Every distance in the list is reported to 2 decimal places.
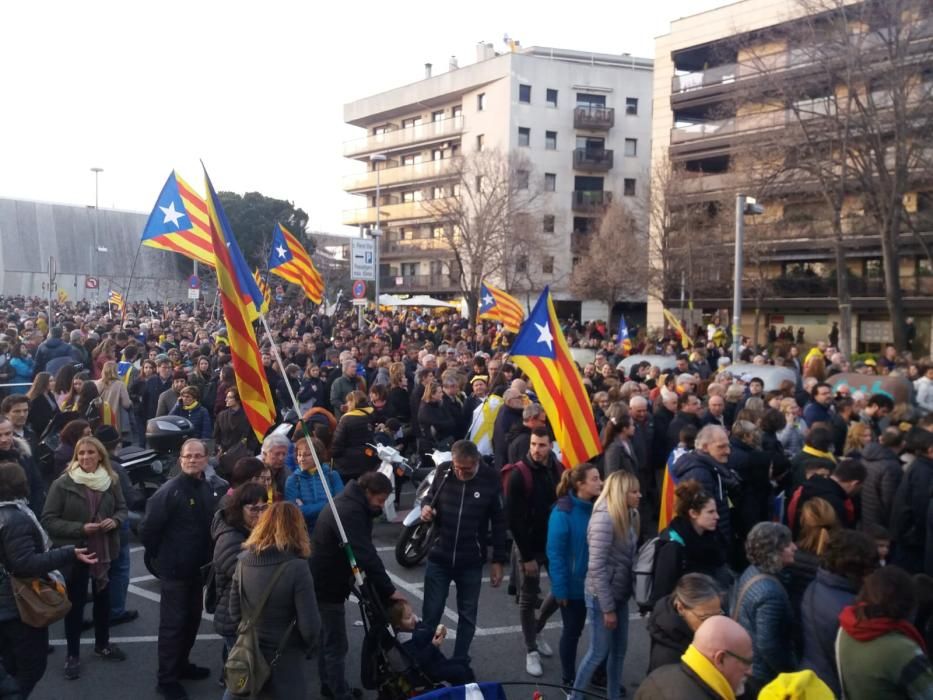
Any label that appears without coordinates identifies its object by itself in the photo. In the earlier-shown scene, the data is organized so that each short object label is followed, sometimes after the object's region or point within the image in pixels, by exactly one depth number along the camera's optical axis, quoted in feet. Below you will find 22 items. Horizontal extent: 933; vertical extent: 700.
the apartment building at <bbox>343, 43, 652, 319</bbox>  168.55
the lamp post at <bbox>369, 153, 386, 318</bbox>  76.74
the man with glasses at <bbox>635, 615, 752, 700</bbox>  9.75
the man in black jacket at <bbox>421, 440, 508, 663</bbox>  18.40
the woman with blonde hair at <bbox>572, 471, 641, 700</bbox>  16.52
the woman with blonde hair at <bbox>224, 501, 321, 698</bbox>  13.78
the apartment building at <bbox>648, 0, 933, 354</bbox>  85.81
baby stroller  14.82
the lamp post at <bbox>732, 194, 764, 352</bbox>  58.98
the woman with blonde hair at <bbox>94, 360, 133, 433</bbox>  33.76
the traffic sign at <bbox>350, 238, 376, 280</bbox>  71.15
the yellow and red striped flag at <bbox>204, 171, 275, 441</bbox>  18.19
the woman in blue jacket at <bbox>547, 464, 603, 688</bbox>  17.48
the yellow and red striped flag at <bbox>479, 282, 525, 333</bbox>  55.77
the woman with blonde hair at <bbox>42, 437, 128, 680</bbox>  17.87
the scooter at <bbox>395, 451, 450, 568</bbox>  25.98
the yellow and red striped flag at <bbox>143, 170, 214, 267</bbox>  41.65
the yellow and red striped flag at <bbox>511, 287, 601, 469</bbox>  22.91
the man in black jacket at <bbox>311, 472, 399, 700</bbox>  16.15
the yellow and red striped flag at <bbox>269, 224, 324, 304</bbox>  58.23
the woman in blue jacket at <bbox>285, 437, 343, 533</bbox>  19.93
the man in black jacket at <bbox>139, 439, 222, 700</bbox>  17.28
